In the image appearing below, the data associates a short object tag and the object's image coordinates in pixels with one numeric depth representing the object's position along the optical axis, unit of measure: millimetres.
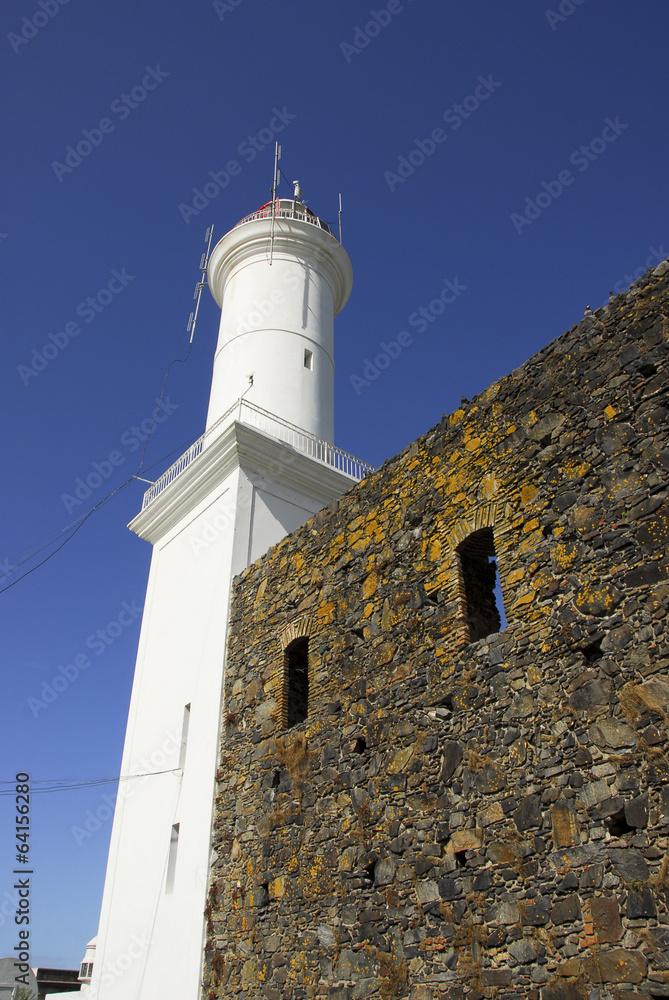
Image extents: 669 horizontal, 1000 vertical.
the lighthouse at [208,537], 10125
